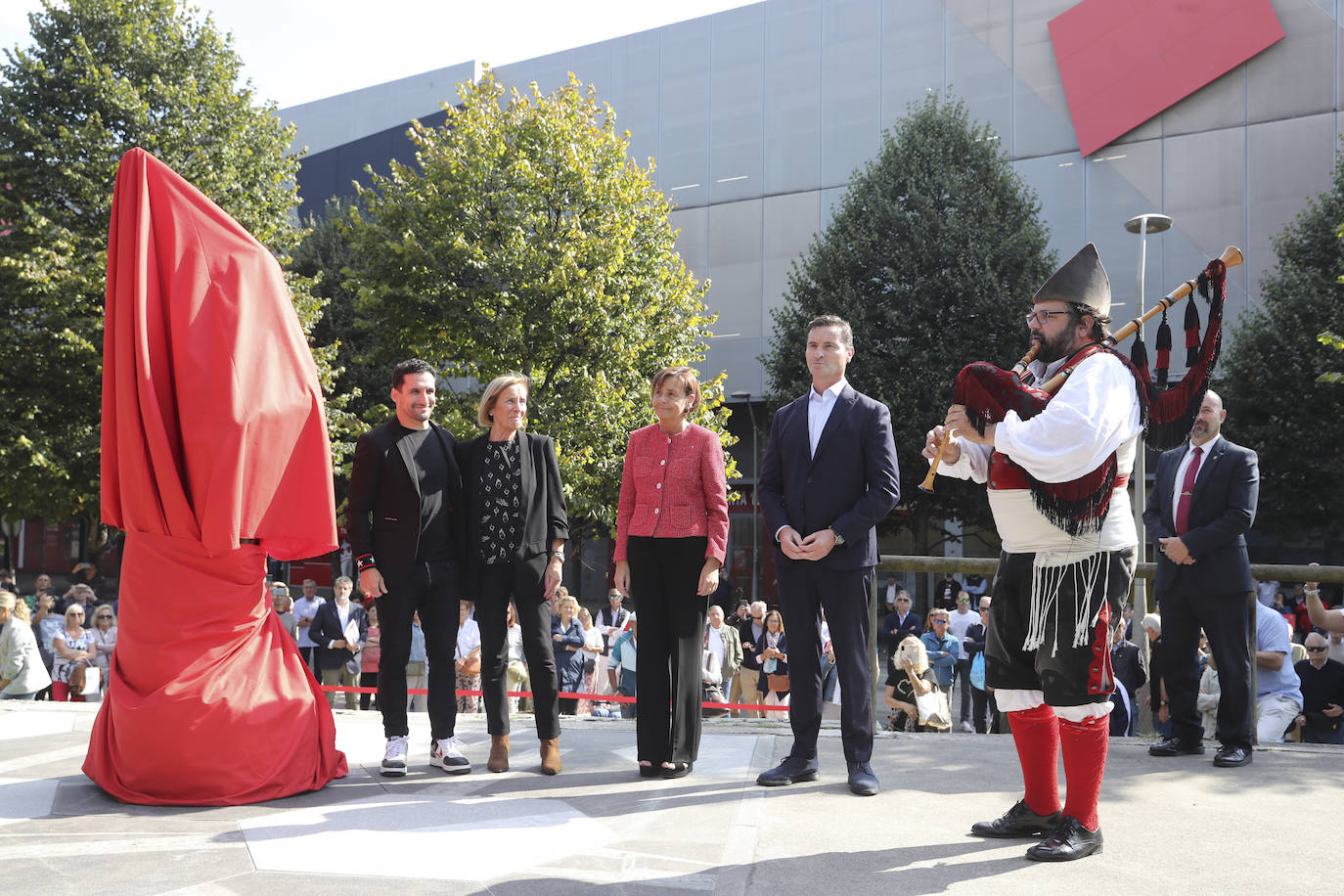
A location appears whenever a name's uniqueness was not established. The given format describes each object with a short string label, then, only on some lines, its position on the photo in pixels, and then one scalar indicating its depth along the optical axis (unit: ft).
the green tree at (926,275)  62.18
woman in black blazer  15.58
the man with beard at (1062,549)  10.60
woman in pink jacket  15.42
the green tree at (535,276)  58.18
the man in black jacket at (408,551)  15.38
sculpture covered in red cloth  12.98
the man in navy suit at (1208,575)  16.80
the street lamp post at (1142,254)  50.39
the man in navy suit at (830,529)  14.51
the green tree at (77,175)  52.95
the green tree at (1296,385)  59.41
